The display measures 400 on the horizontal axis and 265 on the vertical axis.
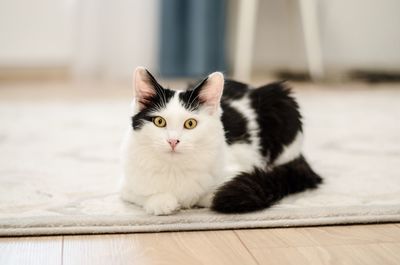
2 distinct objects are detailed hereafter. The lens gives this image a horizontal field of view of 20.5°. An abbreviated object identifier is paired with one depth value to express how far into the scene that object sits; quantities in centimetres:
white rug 136
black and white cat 136
